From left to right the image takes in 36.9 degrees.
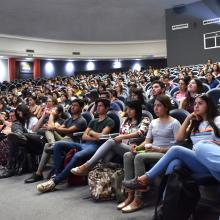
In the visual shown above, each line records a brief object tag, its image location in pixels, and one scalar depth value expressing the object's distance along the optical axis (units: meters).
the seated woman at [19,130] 4.61
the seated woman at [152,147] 2.97
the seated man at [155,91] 4.40
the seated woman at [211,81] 6.12
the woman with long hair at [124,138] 3.42
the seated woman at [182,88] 4.98
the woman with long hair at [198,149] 2.34
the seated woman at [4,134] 5.07
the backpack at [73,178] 3.92
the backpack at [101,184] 3.31
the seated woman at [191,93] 4.01
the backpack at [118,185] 3.22
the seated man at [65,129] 4.24
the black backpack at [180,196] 2.34
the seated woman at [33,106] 6.39
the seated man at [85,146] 3.71
